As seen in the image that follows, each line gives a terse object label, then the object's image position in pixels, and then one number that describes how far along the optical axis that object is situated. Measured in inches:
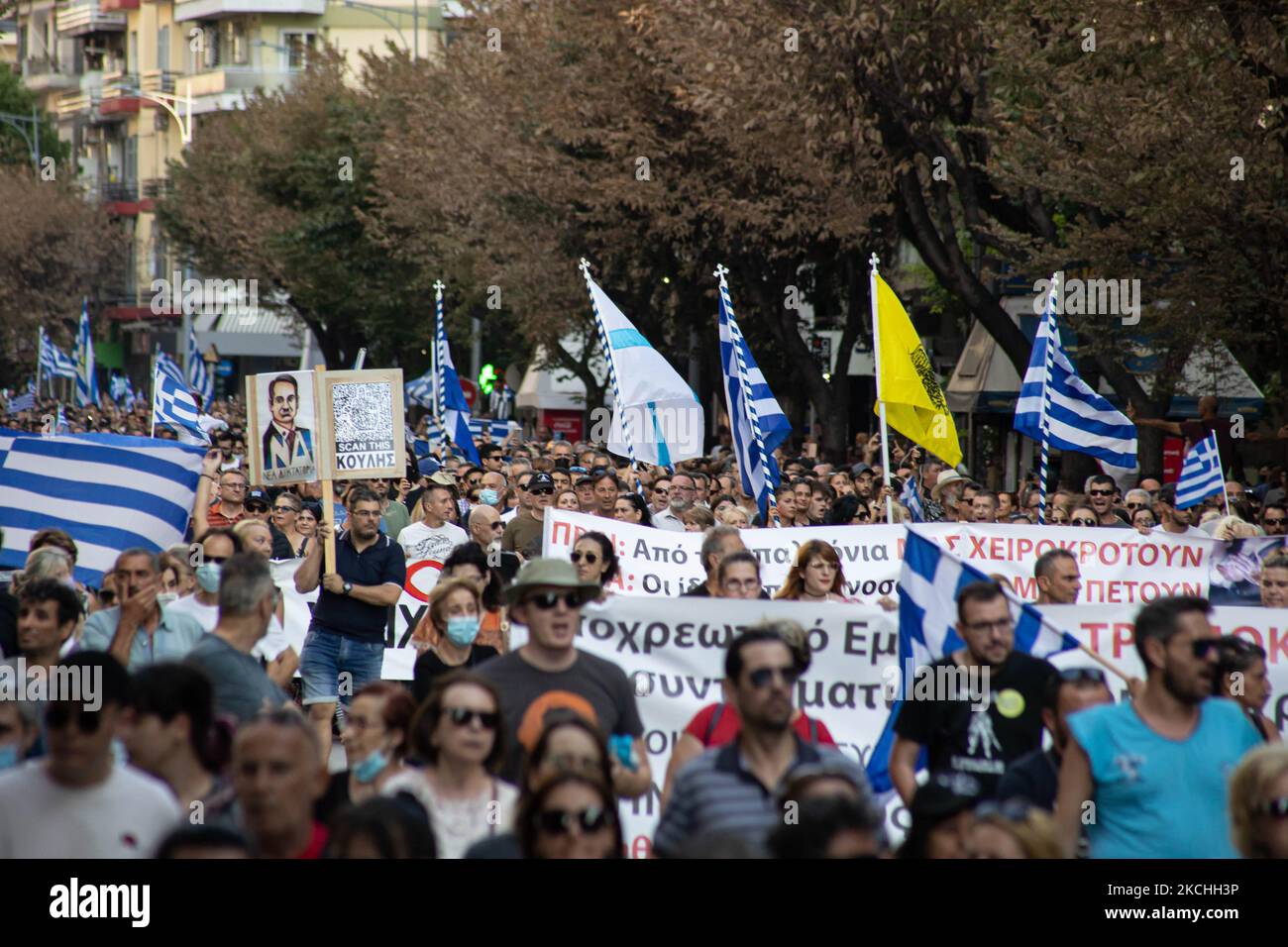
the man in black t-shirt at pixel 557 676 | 265.1
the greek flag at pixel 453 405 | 911.0
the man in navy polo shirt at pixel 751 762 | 223.6
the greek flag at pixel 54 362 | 1726.1
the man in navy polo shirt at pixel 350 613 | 438.9
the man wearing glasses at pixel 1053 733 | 248.8
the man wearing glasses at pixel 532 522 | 536.7
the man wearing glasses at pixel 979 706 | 265.3
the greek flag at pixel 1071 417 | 634.8
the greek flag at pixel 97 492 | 439.2
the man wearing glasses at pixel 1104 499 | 602.5
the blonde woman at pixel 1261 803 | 203.8
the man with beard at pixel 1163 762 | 234.1
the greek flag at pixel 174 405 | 917.8
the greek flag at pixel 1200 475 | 592.4
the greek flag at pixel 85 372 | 1592.0
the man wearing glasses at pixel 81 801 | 203.8
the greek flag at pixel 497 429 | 1284.8
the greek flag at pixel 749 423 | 602.2
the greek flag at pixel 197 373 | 1593.3
